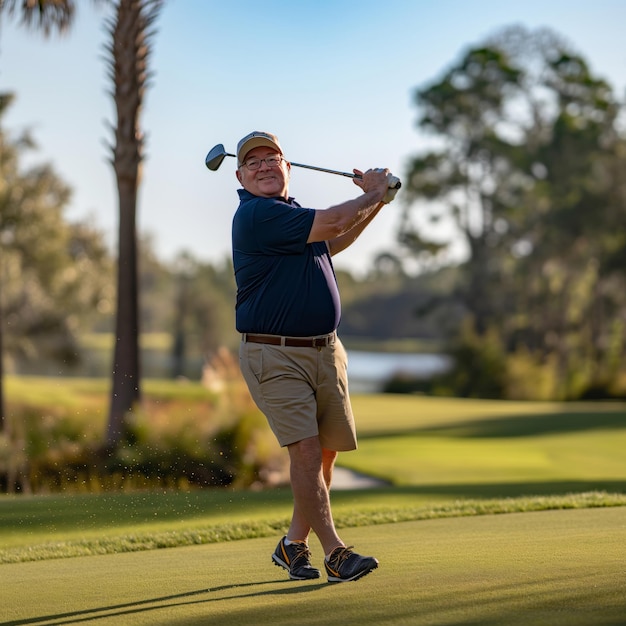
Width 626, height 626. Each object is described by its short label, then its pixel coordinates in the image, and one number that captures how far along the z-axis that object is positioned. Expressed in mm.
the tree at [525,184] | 48562
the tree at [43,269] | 44406
